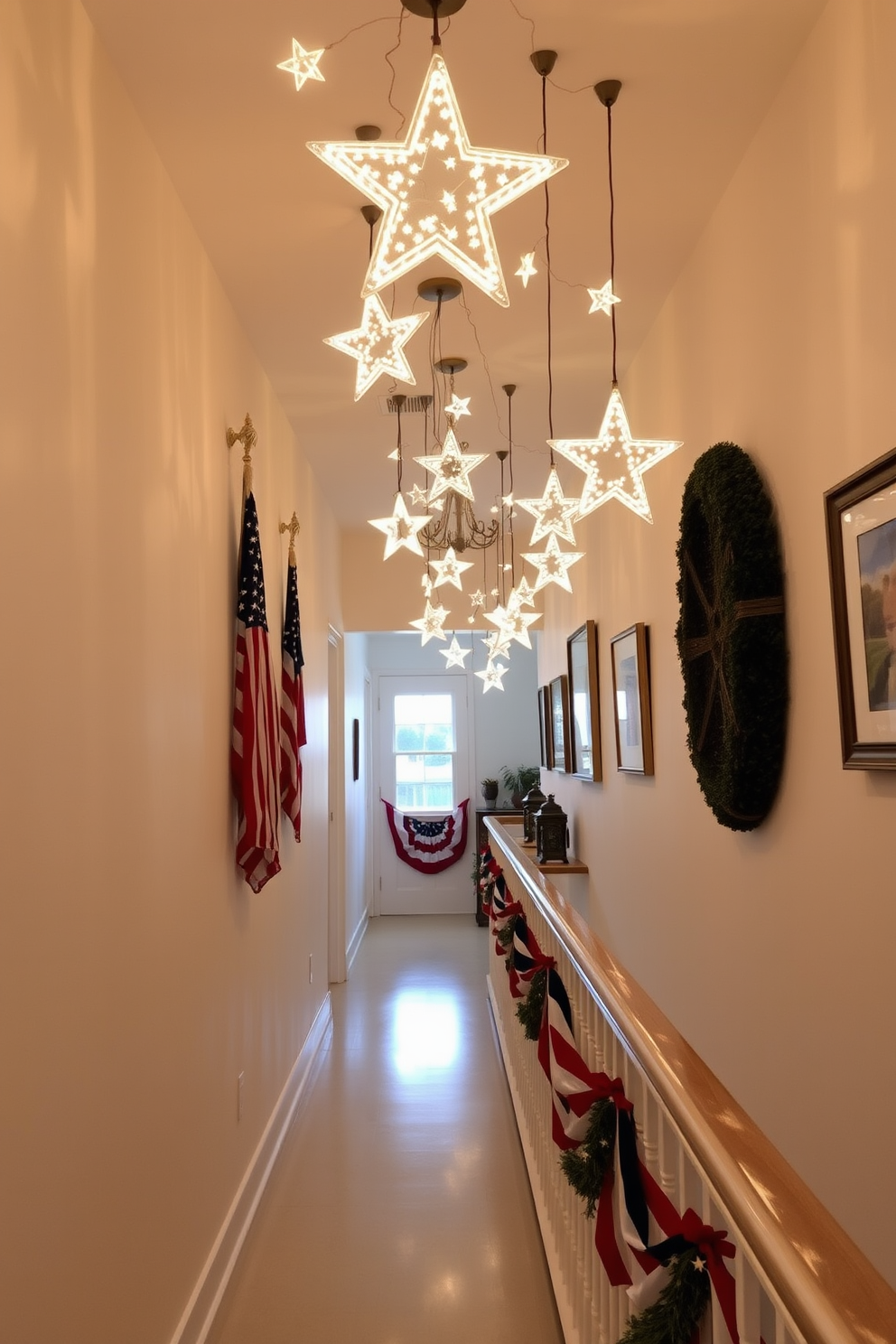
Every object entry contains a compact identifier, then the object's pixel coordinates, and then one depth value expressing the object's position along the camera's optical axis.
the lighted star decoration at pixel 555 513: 2.64
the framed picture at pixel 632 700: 3.64
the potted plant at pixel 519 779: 9.23
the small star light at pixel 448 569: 3.86
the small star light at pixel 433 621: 4.47
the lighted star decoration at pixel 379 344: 2.15
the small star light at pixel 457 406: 3.00
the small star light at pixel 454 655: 5.80
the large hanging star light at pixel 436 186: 1.40
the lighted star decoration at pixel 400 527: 3.07
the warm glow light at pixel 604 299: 2.17
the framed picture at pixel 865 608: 1.80
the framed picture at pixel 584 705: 4.66
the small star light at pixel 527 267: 2.33
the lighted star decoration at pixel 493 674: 5.63
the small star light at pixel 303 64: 1.61
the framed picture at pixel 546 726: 6.64
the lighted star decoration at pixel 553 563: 3.02
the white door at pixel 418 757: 9.54
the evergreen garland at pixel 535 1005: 2.60
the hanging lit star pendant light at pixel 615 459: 2.15
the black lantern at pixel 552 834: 5.31
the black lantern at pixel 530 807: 6.04
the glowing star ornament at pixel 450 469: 2.61
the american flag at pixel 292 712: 3.97
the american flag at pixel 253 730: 3.16
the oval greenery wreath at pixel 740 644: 2.37
